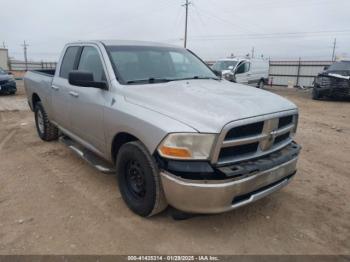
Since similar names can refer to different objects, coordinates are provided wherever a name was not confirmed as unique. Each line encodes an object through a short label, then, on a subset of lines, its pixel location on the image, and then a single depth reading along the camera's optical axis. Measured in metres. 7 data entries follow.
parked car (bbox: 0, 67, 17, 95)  14.55
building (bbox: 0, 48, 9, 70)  33.25
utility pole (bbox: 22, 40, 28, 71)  65.32
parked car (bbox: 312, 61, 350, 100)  13.66
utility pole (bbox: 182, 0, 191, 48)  38.12
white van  17.30
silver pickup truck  2.73
